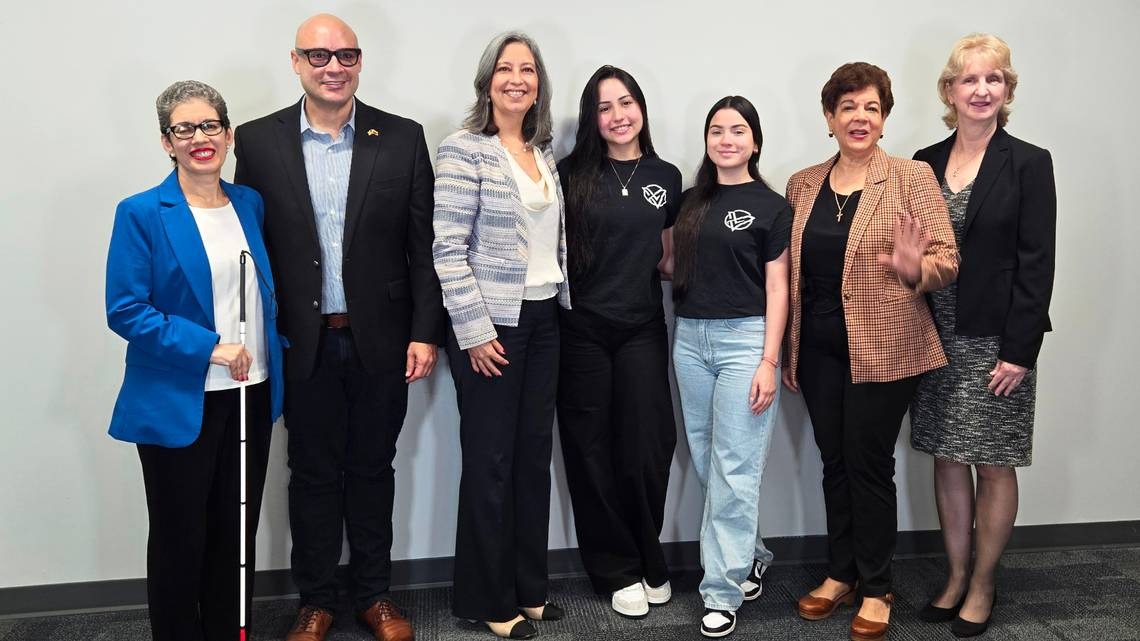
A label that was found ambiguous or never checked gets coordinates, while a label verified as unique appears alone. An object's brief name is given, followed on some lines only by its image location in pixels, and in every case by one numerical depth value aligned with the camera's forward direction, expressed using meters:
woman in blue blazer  1.96
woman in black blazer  2.40
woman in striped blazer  2.32
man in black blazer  2.26
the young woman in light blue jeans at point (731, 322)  2.45
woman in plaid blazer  2.37
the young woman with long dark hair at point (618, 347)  2.48
